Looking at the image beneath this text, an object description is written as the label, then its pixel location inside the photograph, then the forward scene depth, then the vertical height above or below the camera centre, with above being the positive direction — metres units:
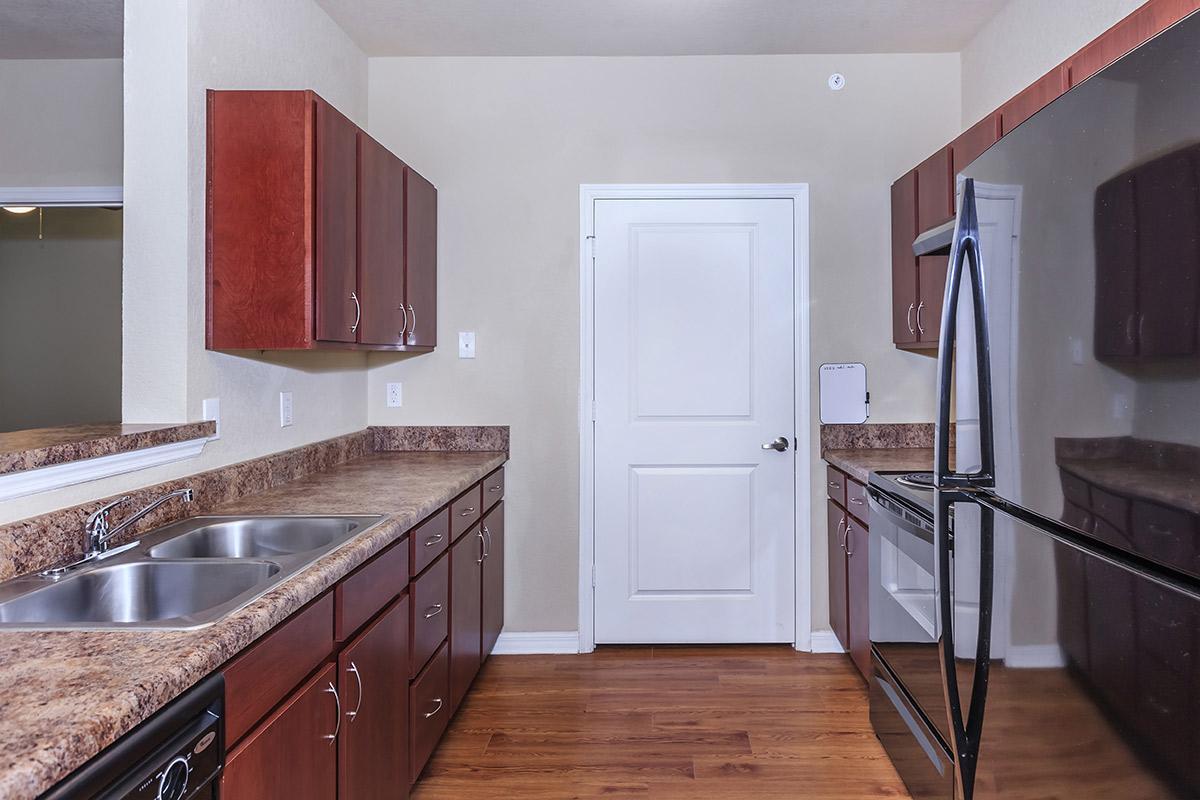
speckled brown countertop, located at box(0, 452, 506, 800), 0.76 -0.36
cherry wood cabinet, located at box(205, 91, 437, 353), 2.02 +0.51
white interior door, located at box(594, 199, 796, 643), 3.25 -0.09
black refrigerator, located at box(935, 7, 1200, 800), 0.74 -0.05
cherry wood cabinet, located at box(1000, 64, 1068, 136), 2.07 +0.92
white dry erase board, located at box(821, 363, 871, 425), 3.23 +0.03
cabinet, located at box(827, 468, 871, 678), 2.69 -0.70
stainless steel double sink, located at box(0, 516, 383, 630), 1.26 -0.36
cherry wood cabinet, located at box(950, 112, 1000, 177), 2.35 +0.89
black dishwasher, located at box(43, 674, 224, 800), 0.81 -0.45
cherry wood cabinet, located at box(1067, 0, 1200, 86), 1.62 +0.92
